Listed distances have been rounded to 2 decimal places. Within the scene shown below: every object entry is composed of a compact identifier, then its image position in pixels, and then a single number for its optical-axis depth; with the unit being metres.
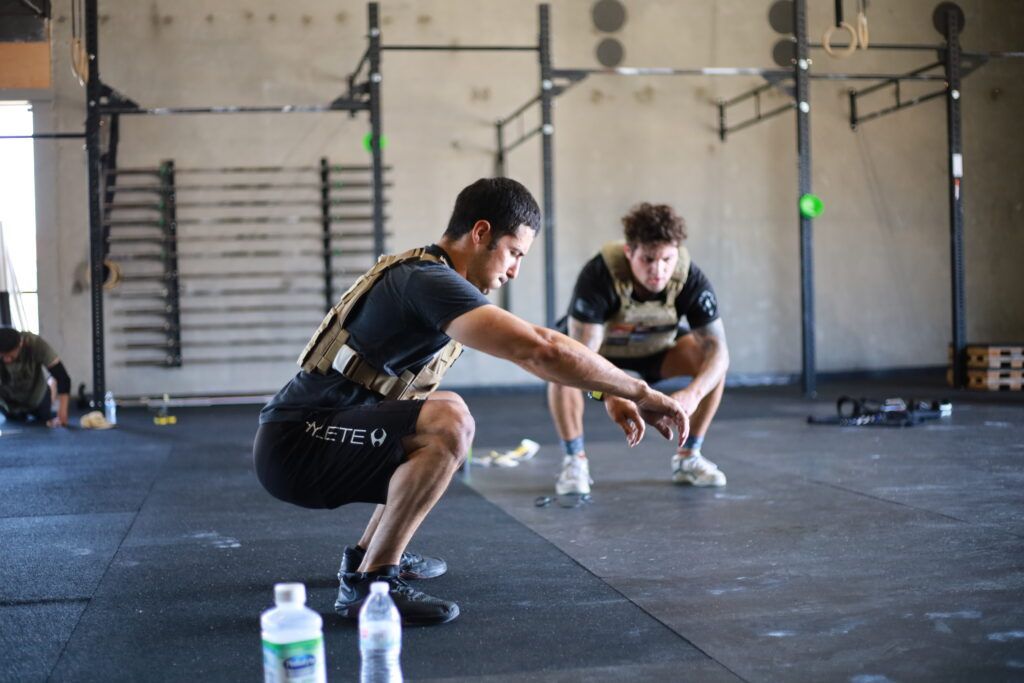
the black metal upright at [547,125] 7.14
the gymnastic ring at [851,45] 6.70
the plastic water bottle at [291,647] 1.45
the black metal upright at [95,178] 7.02
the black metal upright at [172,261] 8.08
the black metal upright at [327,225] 8.25
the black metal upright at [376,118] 6.95
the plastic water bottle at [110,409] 6.68
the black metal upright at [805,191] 7.51
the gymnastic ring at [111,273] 7.88
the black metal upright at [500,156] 8.58
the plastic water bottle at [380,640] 1.79
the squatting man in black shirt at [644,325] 3.72
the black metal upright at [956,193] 7.86
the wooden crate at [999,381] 7.79
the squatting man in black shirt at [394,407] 2.12
